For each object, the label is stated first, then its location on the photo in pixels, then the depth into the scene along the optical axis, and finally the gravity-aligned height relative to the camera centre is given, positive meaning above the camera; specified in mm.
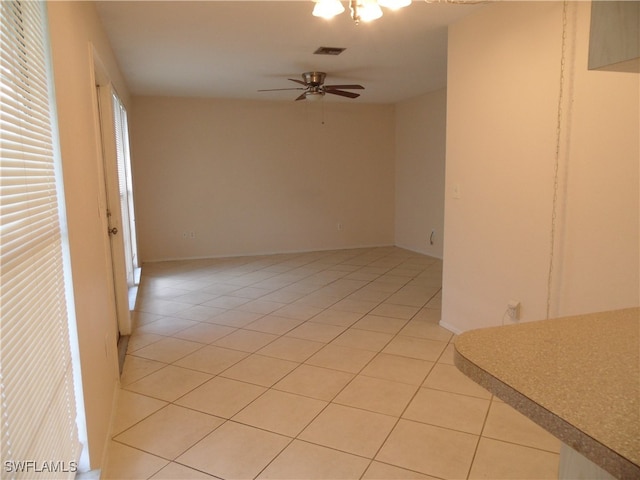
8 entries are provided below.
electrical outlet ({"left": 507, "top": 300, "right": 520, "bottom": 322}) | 2816 -853
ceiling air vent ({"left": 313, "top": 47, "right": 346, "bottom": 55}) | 3787 +1188
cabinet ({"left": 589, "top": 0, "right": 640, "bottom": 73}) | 783 +272
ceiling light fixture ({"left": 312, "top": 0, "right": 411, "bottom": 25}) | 2117 +883
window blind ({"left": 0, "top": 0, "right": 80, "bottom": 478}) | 1029 -236
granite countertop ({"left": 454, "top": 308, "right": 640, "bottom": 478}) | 663 -378
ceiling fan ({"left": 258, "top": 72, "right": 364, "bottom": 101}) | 4641 +1058
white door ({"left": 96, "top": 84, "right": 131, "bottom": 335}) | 3094 -158
